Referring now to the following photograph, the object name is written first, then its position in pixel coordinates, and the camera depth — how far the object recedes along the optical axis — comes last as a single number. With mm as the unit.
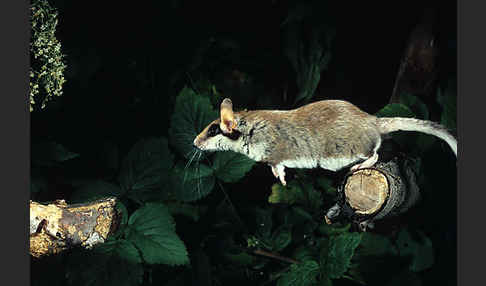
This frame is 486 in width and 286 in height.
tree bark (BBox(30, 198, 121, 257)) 1309
